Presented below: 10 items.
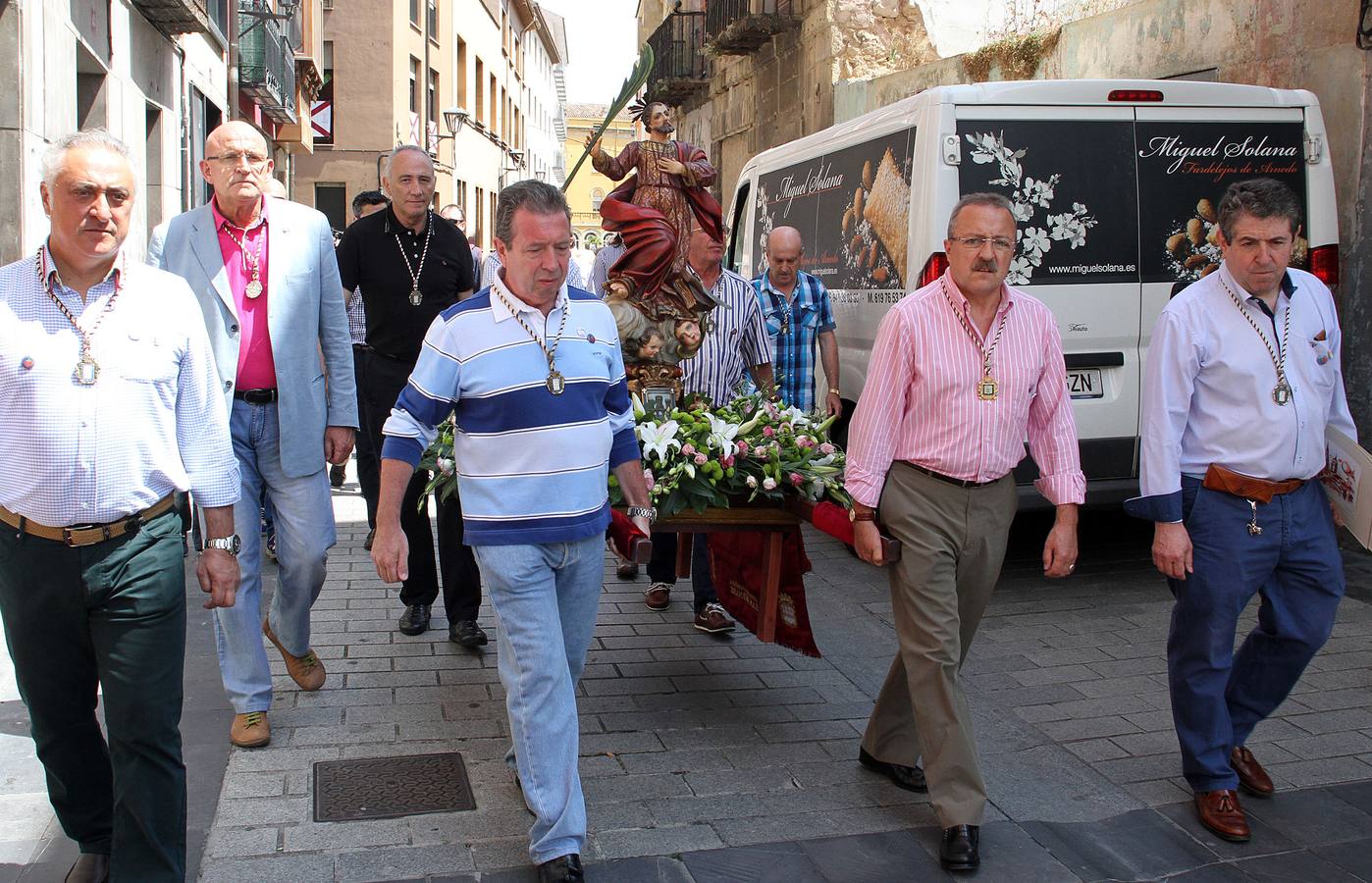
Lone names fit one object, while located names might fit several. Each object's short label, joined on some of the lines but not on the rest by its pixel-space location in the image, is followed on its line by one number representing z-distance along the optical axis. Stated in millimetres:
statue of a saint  5312
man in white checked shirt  3178
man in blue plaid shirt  7672
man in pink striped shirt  4004
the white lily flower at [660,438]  4668
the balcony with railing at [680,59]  25047
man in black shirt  5977
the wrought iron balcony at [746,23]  18797
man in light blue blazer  4656
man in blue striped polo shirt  3648
